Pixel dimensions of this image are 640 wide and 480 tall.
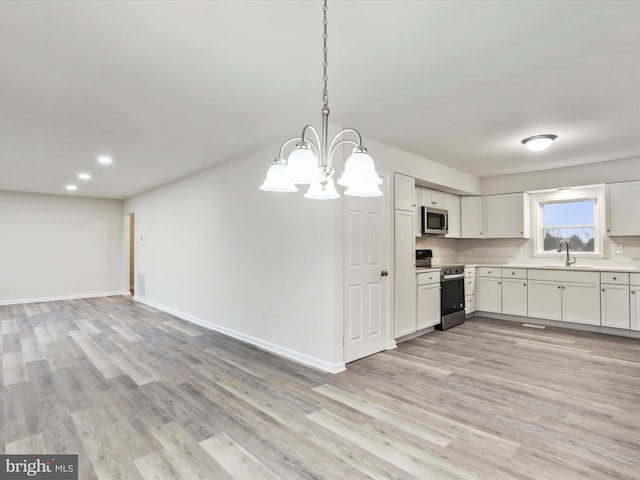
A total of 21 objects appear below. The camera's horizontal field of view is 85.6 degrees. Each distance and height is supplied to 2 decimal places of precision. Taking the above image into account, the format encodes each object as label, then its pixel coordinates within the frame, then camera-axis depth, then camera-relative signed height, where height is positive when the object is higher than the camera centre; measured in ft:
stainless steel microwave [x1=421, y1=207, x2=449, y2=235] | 17.51 +1.18
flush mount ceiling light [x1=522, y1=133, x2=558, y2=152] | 12.72 +3.79
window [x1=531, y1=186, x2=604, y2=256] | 17.87 +1.25
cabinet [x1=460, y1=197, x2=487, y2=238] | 20.79 +1.58
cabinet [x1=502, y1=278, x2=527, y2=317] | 18.42 -2.89
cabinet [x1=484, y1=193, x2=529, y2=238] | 19.26 +1.59
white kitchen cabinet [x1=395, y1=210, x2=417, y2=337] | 14.23 -1.34
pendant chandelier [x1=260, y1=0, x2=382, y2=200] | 5.42 +1.16
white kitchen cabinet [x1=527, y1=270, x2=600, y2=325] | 16.34 -2.61
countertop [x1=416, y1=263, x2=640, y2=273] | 15.82 -1.23
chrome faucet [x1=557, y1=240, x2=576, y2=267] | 18.15 -0.83
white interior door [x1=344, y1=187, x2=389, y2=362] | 12.02 -1.31
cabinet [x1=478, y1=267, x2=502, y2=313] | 19.31 -2.65
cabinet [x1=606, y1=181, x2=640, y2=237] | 15.96 +1.62
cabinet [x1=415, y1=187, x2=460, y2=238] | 17.51 +2.12
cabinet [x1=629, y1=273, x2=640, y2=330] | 15.24 -2.64
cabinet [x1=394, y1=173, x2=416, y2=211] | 14.29 +2.17
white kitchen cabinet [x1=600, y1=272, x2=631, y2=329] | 15.52 -2.61
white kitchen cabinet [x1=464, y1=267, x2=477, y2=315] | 19.10 -2.63
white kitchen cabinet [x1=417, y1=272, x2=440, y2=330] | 15.53 -2.62
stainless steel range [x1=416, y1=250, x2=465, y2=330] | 16.99 -2.43
